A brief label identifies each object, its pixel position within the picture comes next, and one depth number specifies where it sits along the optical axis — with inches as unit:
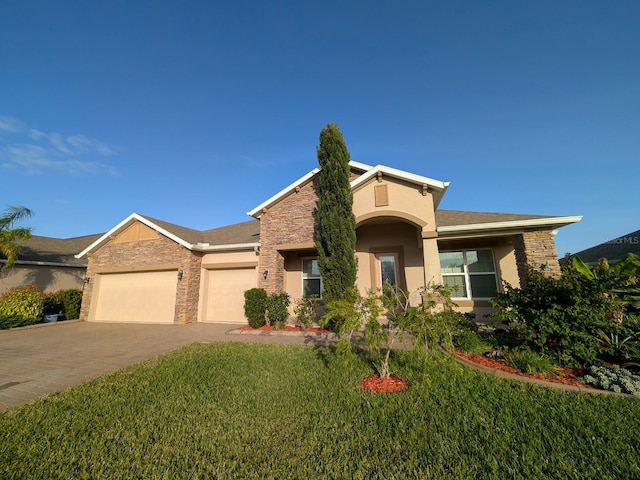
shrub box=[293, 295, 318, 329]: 379.9
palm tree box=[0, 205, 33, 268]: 485.4
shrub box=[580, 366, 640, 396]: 148.3
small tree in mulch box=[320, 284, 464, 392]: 159.9
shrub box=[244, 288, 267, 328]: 398.3
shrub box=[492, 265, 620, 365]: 187.3
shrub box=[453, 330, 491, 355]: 226.4
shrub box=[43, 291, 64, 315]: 522.0
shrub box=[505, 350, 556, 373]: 179.5
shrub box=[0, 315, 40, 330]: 433.4
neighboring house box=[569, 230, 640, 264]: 558.5
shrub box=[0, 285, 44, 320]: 448.5
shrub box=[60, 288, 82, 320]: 543.8
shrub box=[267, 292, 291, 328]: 395.9
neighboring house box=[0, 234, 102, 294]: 550.3
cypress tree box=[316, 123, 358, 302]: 368.2
